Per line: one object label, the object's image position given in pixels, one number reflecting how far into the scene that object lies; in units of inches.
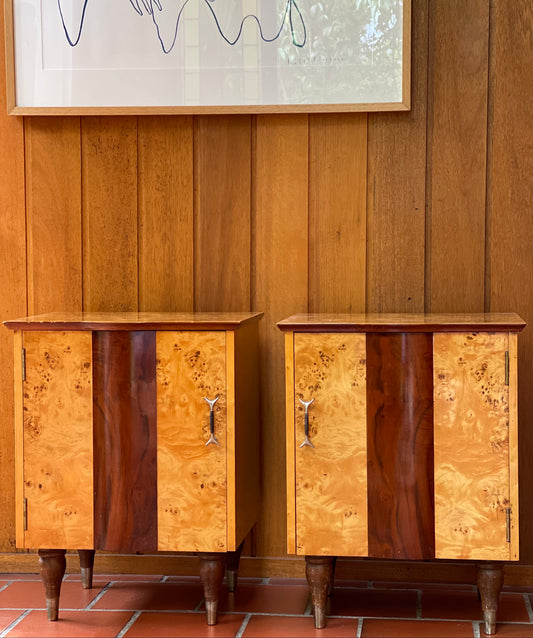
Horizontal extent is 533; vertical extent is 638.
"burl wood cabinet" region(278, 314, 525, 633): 84.7
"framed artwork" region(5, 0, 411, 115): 100.9
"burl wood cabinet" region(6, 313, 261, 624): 88.0
